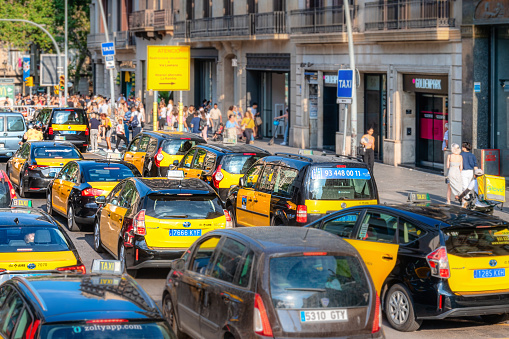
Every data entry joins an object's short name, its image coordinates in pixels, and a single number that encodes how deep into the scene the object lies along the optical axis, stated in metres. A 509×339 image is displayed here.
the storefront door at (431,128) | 28.55
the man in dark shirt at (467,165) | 20.70
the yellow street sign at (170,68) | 34.78
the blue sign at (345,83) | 22.22
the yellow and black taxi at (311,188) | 14.34
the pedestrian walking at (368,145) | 25.16
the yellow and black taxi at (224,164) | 19.12
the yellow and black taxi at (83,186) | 17.69
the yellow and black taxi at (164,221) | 12.88
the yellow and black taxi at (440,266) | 10.09
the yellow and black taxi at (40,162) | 22.69
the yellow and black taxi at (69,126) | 35.53
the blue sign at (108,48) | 41.66
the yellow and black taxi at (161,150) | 23.81
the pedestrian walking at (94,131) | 35.94
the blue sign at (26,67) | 76.00
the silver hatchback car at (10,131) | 32.28
